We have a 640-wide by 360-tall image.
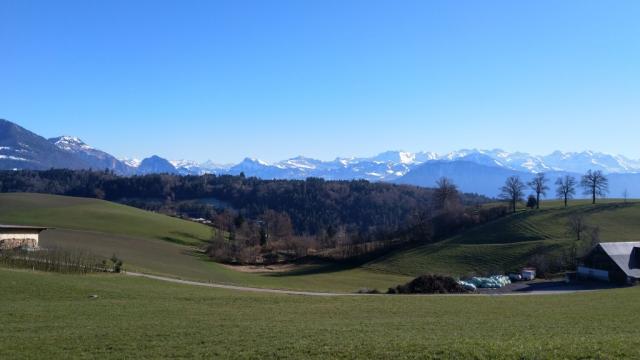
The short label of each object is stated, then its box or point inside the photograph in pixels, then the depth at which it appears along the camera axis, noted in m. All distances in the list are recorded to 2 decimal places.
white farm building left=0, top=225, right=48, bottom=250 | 59.74
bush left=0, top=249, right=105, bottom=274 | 47.03
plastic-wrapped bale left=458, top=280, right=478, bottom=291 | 53.25
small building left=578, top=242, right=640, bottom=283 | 62.09
